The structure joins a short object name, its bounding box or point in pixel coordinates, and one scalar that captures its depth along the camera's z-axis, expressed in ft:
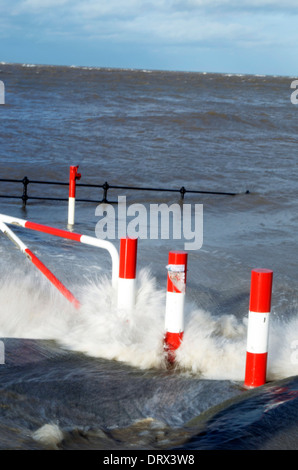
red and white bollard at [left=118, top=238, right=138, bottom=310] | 32.35
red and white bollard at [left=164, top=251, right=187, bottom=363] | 31.91
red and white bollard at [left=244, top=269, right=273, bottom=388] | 28.60
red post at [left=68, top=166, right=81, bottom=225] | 75.51
